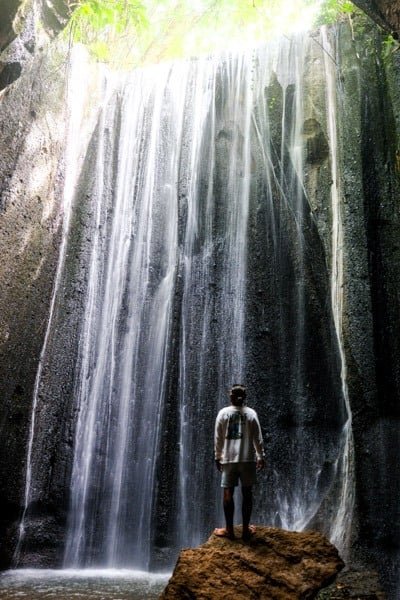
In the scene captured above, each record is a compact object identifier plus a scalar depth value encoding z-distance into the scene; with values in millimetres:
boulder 4309
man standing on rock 4816
